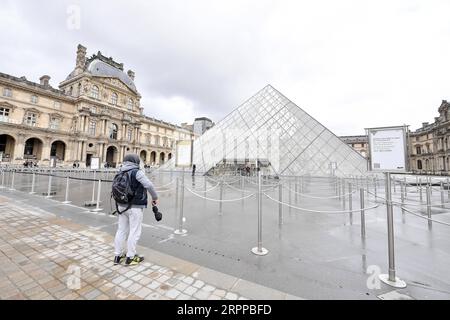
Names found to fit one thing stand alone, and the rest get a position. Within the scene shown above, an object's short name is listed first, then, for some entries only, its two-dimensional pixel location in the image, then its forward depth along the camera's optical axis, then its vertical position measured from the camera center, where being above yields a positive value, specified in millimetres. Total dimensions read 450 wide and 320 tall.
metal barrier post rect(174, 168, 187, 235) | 3703 -1157
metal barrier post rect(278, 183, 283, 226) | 4179 -961
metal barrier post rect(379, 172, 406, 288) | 2103 -906
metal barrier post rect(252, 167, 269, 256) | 2856 -1130
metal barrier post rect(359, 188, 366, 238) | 3472 -863
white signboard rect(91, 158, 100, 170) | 10908 +315
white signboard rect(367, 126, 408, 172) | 2406 +341
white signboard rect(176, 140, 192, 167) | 4734 +408
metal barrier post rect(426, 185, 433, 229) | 4242 -603
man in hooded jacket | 2504 -611
